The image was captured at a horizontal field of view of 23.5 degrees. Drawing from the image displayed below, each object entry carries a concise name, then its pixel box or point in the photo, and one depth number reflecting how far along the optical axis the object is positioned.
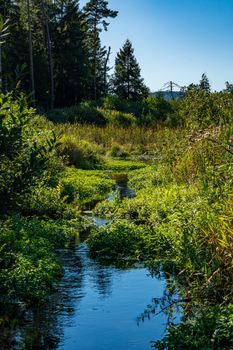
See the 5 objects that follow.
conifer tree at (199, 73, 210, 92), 92.00
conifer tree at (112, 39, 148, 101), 57.56
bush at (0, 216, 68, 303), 7.42
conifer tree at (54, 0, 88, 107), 48.69
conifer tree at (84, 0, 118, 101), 56.34
